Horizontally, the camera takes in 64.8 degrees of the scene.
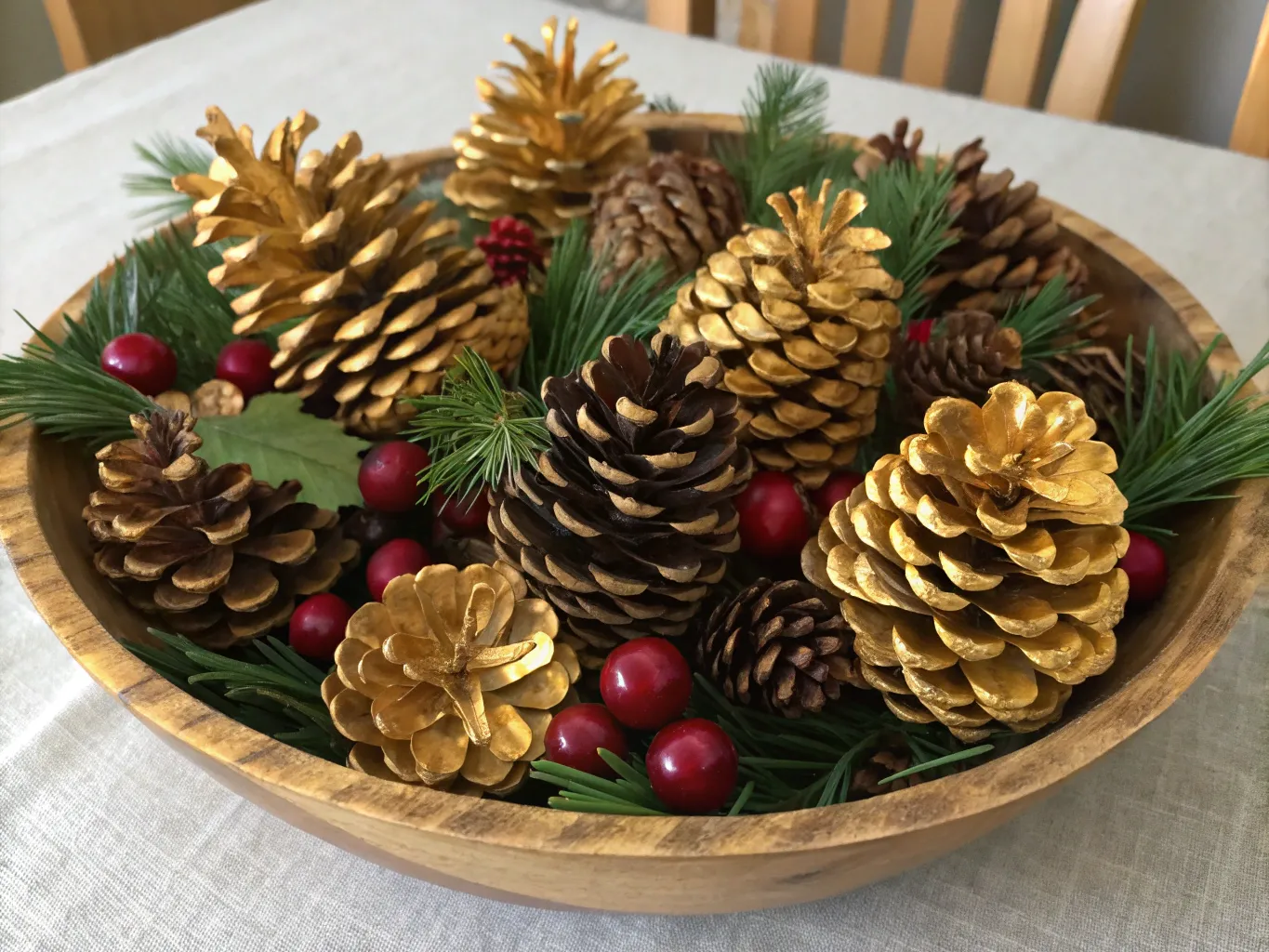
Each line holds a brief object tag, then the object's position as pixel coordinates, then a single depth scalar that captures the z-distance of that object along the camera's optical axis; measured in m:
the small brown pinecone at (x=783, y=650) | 0.39
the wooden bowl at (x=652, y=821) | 0.29
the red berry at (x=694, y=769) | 0.35
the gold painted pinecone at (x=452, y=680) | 0.36
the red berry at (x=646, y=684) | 0.38
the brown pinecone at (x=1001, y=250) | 0.55
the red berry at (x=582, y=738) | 0.37
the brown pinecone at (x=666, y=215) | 0.54
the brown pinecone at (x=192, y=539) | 0.41
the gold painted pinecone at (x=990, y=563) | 0.35
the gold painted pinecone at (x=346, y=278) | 0.46
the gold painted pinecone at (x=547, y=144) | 0.61
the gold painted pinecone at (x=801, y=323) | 0.43
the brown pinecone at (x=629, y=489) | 0.38
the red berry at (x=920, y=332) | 0.53
